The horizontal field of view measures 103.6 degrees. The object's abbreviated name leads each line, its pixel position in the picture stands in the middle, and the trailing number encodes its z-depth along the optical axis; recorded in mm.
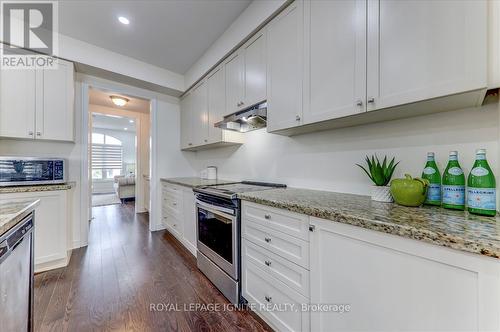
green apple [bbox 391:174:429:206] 1041
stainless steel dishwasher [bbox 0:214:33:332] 779
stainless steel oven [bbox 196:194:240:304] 1610
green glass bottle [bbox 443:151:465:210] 989
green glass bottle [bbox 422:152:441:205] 1088
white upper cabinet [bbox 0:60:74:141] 2098
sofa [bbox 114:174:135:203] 5691
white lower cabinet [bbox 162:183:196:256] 2418
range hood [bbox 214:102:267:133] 1868
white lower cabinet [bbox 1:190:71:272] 2053
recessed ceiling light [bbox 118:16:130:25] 2064
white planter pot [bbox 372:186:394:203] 1213
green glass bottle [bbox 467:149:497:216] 868
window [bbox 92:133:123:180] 7629
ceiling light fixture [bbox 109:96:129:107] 3657
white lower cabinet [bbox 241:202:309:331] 1151
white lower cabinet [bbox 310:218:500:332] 636
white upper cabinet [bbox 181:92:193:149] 3264
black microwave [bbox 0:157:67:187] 1984
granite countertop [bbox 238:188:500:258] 645
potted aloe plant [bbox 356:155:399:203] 1227
